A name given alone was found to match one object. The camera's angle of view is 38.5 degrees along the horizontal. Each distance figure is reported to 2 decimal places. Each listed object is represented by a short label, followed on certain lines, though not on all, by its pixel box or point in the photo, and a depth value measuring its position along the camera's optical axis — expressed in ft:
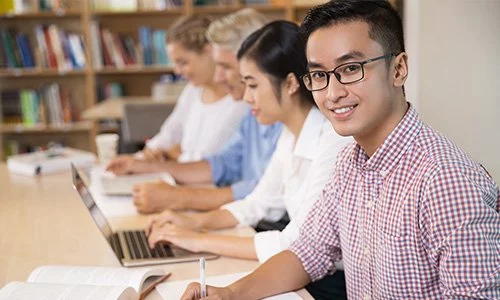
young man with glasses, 3.67
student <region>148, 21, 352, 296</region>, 5.60
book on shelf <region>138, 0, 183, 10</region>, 17.28
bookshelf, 17.34
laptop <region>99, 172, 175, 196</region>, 7.52
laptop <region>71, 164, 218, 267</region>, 5.20
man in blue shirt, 6.94
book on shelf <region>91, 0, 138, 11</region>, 17.24
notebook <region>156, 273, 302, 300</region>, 4.42
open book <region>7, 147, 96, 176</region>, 9.00
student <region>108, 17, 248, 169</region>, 9.55
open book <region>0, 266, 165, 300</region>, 4.03
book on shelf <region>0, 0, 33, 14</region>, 17.28
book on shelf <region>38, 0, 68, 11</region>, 17.40
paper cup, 9.20
